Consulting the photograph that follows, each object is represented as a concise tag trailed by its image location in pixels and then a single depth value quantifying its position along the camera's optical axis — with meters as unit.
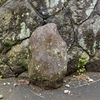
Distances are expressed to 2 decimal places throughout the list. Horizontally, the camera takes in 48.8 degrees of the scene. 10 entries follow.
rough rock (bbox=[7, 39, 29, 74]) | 2.41
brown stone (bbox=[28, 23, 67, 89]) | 1.93
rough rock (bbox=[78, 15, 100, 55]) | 2.48
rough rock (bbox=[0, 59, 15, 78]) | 2.49
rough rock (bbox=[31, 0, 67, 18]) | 2.37
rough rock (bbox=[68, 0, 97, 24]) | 2.44
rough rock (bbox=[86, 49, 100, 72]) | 2.62
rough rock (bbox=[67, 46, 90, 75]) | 2.56
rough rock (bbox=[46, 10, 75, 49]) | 2.44
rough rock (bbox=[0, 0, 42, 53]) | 2.30
